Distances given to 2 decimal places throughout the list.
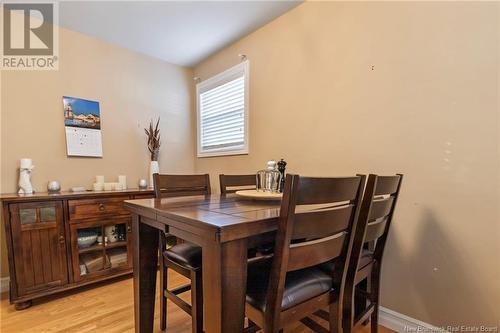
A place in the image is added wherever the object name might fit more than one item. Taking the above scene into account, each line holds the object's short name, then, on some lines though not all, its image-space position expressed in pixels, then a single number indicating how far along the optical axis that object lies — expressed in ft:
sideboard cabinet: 5.91
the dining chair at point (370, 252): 3.45
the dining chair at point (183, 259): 4.12
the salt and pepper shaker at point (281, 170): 5.33
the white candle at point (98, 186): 8.03
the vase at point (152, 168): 9.38
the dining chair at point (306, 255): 2.68
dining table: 2.71
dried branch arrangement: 9.64
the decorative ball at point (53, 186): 7.35
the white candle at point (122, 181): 8.54
